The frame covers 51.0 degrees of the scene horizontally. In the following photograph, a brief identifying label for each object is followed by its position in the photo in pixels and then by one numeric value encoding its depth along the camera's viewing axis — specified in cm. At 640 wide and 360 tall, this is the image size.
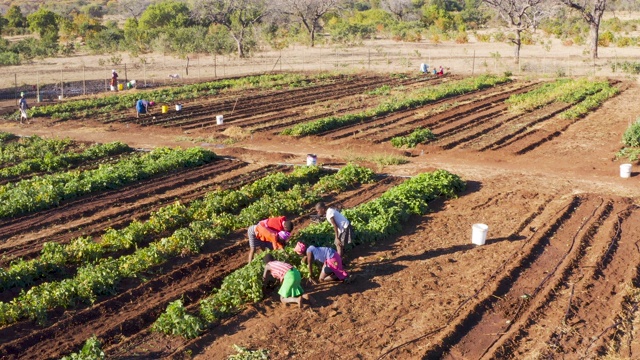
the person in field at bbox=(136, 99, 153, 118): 2739
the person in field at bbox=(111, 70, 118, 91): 3517
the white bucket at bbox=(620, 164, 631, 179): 1786
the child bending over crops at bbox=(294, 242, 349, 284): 1099
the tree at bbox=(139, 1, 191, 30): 6881
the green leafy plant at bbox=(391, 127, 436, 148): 2203
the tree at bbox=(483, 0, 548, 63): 4899
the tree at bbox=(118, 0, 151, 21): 9099
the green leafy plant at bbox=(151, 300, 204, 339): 938
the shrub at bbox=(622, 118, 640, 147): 2155
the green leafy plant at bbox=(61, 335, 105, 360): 852
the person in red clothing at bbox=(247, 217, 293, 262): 1155
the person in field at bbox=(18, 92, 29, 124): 2662
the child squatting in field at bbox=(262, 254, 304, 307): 1014
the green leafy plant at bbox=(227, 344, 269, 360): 877
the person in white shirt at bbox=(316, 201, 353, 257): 1143
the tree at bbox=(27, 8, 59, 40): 6475
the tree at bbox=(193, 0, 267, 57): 5631
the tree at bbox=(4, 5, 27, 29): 7300
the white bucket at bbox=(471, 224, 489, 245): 1286
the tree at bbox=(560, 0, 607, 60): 4984
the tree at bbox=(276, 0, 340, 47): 6632
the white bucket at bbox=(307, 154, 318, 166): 1878
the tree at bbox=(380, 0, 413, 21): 8619
